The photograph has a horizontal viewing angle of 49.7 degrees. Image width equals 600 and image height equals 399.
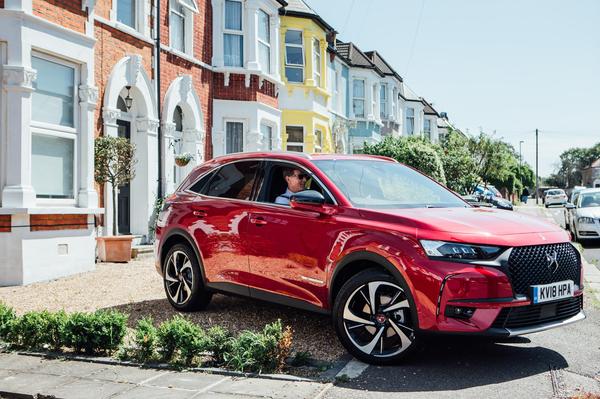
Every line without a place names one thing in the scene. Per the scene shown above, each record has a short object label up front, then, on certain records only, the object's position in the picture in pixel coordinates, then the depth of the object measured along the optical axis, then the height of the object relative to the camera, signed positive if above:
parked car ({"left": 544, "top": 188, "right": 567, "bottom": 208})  52.03 -0.24
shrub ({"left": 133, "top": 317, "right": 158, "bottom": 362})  5.24 -1.23
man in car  6.16 +0.09
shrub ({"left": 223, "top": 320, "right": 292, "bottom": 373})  4.89 -1.22
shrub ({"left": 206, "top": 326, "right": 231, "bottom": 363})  5.11 -1.21
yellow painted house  22.00 +3.97
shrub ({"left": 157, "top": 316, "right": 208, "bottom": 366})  5.08 -1.18
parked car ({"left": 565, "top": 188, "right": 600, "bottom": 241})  15.82 -0.54
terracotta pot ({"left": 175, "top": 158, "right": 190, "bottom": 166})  15.27 +0.72
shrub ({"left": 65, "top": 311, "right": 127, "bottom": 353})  5.46 -1.20
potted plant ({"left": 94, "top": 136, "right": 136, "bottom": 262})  12.09 +0.39
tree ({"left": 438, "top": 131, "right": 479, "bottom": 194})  29.67 +1.20
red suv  4.74 -0.51
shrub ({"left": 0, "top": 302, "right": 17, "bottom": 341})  5.84 -1.19
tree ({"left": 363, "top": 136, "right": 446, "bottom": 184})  23.30 +1.42
